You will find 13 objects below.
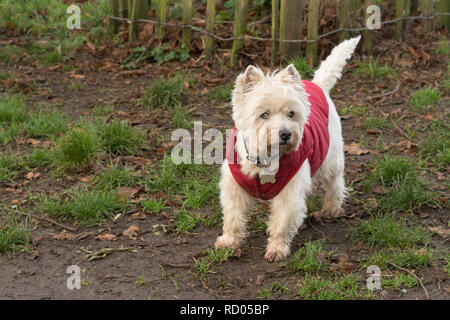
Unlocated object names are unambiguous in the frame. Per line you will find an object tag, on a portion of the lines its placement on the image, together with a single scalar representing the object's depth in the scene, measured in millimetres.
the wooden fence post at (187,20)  6711
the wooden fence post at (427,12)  6795
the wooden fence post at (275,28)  6207
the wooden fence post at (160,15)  6873
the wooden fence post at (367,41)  6578
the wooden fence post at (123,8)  7287
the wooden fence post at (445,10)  7102
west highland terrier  3477
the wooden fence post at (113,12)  7285
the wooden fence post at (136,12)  7066
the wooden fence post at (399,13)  6664
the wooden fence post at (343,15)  6402
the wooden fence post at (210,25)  6533
